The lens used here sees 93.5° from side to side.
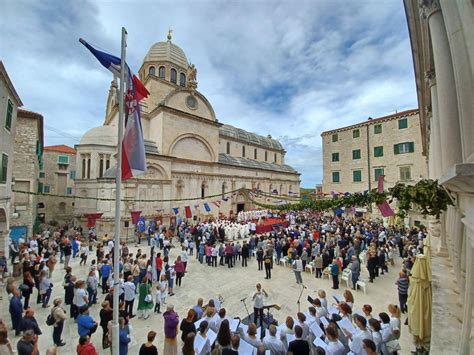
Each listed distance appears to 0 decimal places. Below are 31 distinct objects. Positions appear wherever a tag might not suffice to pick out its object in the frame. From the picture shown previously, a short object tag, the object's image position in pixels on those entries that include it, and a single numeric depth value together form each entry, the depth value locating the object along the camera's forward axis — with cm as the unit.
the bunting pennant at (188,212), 2016
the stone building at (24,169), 1664
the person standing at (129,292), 764
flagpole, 484
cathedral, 2172
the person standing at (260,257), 1272
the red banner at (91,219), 1663
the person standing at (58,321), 597
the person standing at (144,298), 770
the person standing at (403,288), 773
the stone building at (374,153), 2459
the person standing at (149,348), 476
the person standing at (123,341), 536
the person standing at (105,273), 930
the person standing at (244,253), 1351
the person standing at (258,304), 734
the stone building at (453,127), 269
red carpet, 2212
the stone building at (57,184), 2992
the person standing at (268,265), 1140
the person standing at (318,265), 1162
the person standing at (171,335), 564
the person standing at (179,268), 1019
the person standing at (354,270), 1005
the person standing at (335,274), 1018
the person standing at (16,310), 654
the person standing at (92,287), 823
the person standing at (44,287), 832
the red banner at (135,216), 1666
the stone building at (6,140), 1034
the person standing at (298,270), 1080
